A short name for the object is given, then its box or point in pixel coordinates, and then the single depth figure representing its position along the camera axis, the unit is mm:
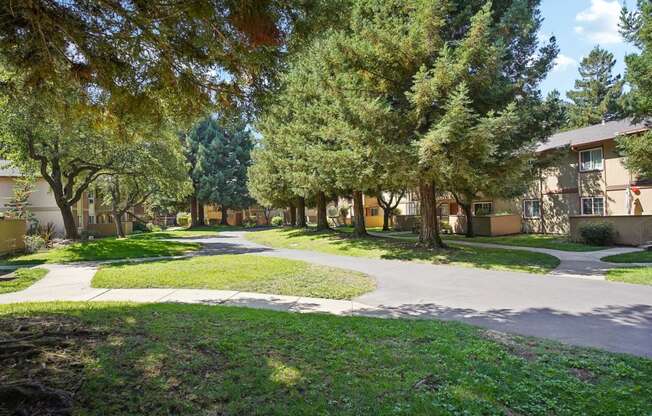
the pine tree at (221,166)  45094
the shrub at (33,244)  17594
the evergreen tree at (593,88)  44156
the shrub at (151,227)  41119
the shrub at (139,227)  40362
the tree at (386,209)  30917
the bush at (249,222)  49781
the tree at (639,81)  13656
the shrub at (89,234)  25644
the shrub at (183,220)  53659
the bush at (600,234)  16625
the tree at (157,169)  20172
